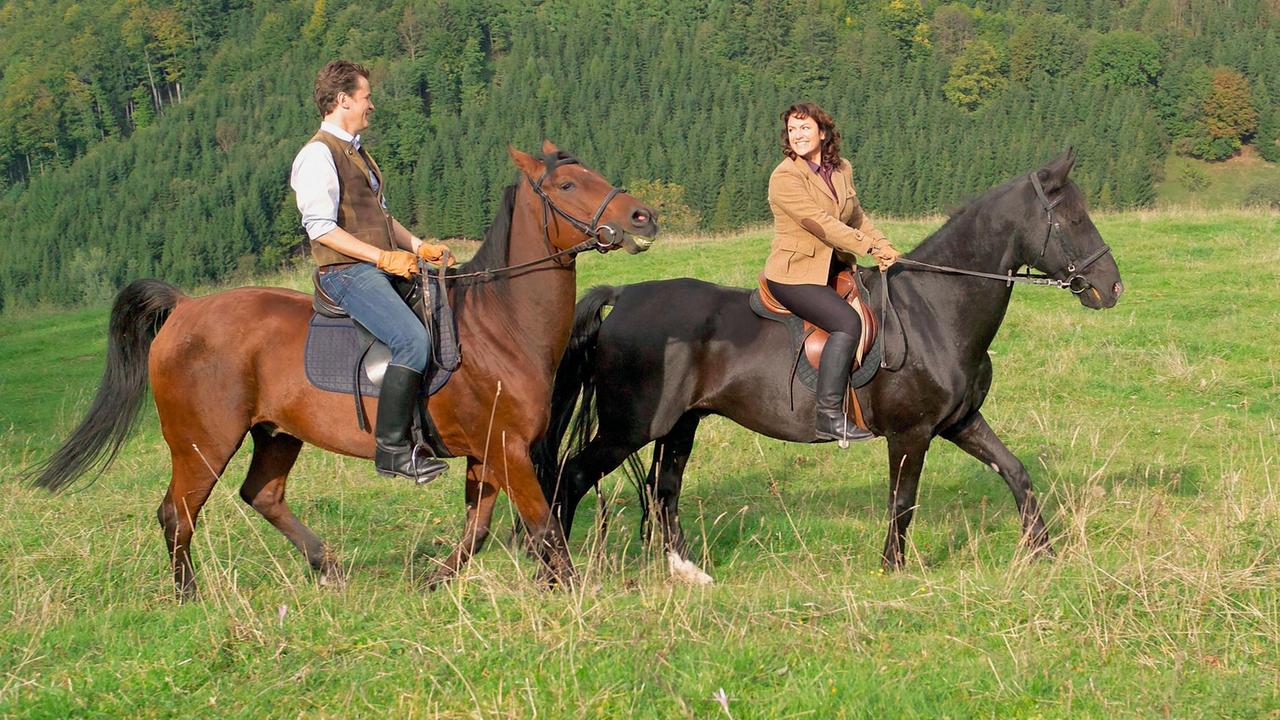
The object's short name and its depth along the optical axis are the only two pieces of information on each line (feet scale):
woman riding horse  24.56
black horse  24.80
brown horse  21.15
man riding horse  20.97
